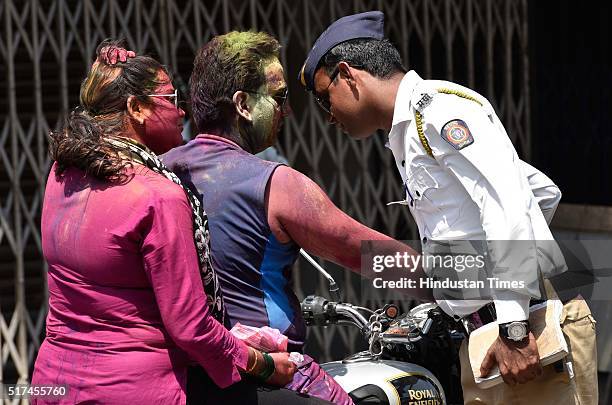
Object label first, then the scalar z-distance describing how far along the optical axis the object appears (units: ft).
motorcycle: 19.65
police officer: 17.46
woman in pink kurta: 16.78
